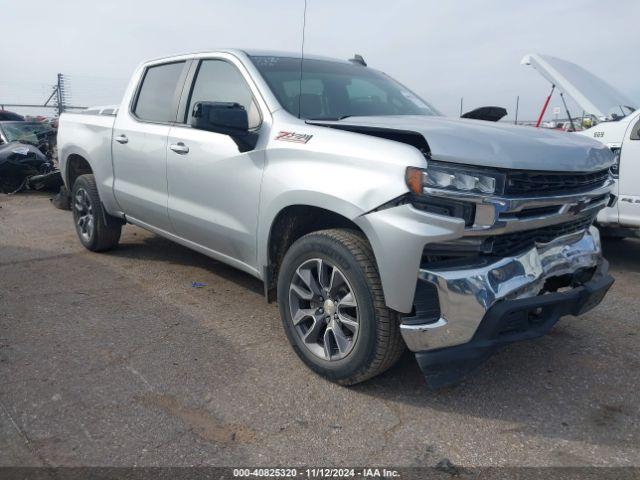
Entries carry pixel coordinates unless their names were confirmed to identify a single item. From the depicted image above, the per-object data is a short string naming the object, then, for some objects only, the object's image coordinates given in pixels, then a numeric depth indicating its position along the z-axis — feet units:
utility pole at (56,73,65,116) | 63.23
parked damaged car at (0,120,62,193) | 32.58
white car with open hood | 17.80
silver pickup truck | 8.39
